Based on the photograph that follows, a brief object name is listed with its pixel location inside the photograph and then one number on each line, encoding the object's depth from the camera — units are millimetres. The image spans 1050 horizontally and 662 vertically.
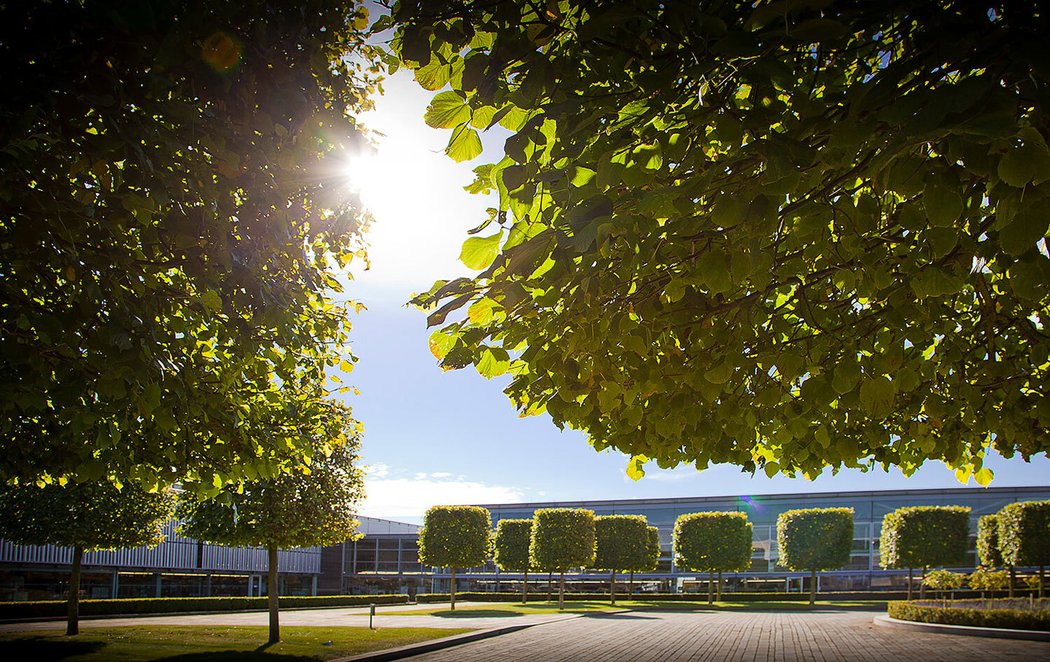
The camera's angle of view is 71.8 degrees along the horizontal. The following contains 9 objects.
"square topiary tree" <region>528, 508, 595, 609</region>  44250
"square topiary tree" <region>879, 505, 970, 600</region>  38094
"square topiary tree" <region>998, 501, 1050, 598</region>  33344
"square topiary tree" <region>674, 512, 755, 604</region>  45844
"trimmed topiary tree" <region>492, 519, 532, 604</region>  47375
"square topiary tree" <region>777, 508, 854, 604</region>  45188
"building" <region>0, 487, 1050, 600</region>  39406
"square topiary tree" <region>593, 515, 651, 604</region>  47031
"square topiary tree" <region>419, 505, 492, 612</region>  41312
